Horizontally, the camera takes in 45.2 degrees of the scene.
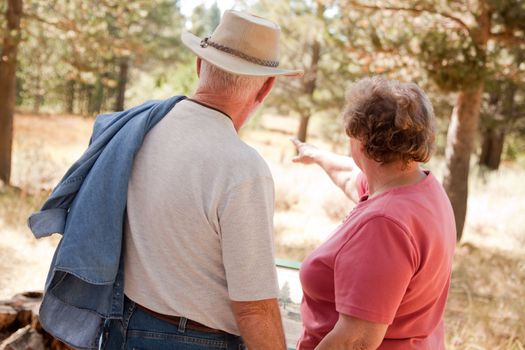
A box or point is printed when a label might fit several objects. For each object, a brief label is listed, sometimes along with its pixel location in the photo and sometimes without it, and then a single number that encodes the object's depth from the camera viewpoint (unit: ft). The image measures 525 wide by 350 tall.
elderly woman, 5.72
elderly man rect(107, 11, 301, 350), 5.36
